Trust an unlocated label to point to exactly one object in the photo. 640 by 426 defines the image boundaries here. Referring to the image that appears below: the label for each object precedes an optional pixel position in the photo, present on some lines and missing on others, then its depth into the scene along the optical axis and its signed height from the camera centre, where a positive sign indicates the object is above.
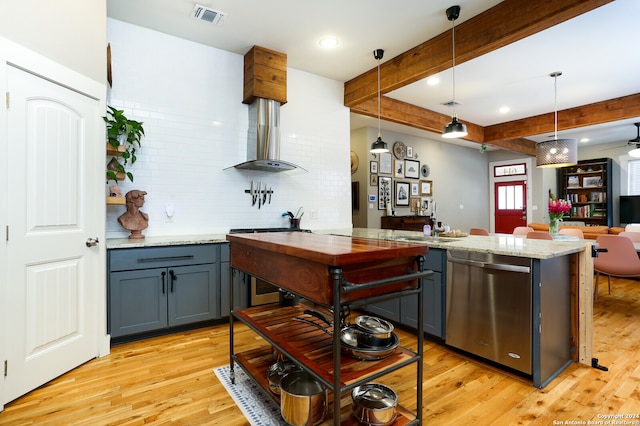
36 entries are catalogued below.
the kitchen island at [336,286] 1.25 -0.32
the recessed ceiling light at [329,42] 3.46 +1.85
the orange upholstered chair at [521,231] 5.39 -0.30
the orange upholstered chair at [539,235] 3.89 -0.26
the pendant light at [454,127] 3.18 +0.86
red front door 8.49 +0.21
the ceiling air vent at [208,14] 2.93 +1.83
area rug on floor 1.75 -1.11
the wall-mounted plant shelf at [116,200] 2.80 +0.10
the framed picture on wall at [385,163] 6.65 +1.03
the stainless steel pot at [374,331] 1.55 -0.62
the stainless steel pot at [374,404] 1.53 -0.98
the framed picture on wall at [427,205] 7.35 +0.18
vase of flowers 3.97 +0.03
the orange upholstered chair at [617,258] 3.59 -0.51
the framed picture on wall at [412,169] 7.12 +0.98
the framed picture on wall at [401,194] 6.89 +0.41
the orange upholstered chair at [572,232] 4.78 -0.28
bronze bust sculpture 3.04 -0.05
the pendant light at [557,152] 4.33 +0.83
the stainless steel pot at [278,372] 1.79 -0.94
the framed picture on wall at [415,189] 7.21 +0.53
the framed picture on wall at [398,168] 6.88 +0.96
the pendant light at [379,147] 4.06 +0.83
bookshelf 7.41 +0.56
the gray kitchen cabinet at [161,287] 2.65 -0.66
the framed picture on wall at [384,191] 6.59 +0.44
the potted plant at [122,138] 2.80 +0.68
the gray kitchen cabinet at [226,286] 3.14 -0.73
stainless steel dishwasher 2.14 -0.67
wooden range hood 3.62 +1.27
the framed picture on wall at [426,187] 7.41 +0.59
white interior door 1.96 -0.13
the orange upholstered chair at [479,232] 4.74 -0.28
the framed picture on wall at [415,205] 7.17 +0.17
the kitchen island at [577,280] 2.33 -0.49
